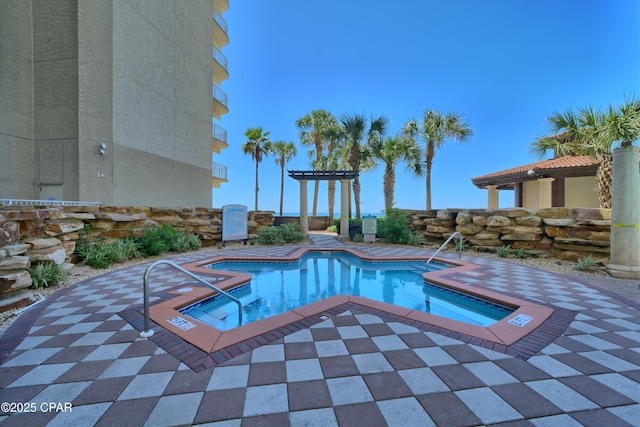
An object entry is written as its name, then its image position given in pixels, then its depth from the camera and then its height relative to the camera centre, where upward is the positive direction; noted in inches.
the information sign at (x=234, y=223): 390.3 -18.4
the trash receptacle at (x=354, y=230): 478.4 -34.7
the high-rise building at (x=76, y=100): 354.3 +162.1
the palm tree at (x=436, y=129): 600.4 +196.5
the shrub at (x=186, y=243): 339.3 -43.5
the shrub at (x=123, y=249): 263.6 -41.2
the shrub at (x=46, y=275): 178.7 -46.0
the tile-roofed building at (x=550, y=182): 421.7 +61.1
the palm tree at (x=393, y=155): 591.8 +134.0
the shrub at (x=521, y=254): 299.3 -49.3
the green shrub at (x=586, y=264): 239.1 -49.0
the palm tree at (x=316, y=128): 795.9 +267.6
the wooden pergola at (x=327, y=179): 488.7 +51.6
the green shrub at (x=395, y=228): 417.7 -26.9
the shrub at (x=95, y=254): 245.0 -42.2
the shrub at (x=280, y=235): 423.8 -39.8
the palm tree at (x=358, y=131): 553.9 +178.4
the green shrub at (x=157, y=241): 305.4 -36.4
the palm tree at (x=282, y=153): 898.7 +208.6
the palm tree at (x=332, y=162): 784.3 +160.3
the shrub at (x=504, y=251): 309.6 -47.7
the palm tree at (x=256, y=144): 831.4 +223.6
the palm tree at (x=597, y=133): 243.3 +97.0
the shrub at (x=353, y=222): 524.7 -22.0
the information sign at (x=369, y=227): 437.4 -26.6
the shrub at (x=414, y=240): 406.0 -45.0
